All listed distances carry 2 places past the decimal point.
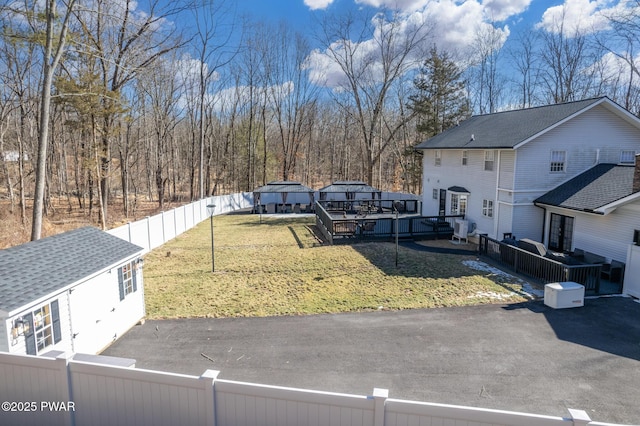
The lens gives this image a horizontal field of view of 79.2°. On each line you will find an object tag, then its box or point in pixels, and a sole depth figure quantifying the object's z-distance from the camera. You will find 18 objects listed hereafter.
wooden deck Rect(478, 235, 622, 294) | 12.03
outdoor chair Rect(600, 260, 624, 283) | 12.77
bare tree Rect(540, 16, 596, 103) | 34.31
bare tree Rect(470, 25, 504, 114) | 41.84
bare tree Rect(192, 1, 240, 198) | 32.19
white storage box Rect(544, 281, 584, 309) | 10.88
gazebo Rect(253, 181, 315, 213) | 31.69
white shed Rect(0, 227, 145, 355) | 6.37
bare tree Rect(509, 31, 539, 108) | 39.63
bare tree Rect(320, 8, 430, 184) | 35.09
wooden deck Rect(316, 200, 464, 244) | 19.59
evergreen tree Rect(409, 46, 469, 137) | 35.72
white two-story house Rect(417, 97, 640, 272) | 16.11
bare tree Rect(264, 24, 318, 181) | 44.84
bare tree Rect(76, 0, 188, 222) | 20.77
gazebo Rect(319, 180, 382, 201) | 30.82
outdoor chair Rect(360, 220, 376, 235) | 19.81
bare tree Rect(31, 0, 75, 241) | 12.51
